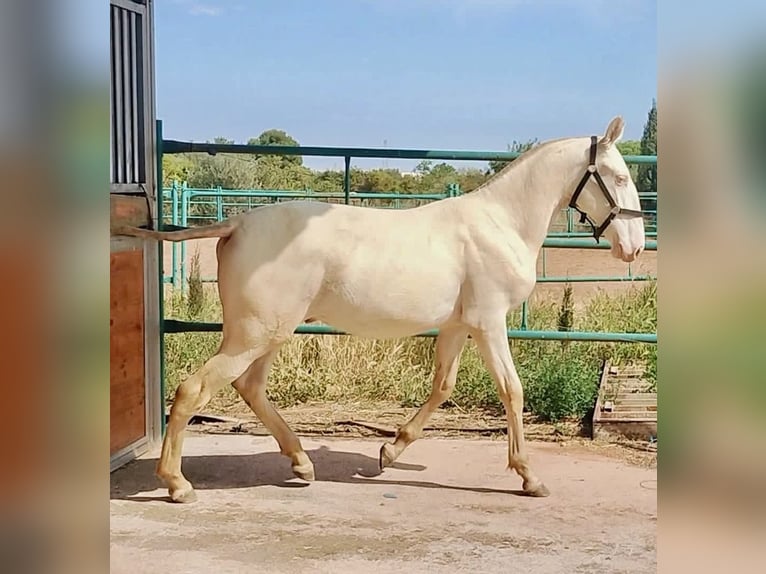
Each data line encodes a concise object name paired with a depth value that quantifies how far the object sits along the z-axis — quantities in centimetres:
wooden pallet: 524
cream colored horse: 396
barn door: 454
